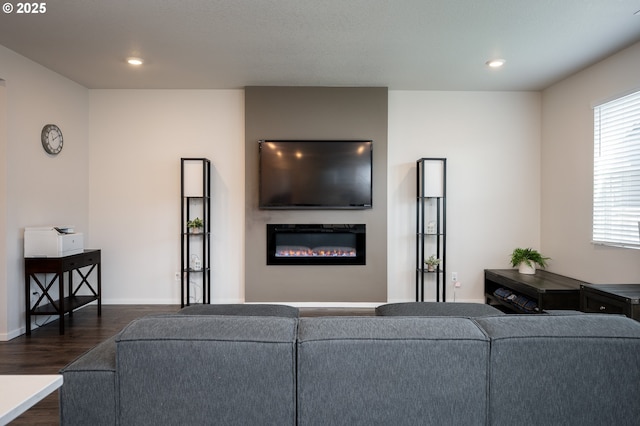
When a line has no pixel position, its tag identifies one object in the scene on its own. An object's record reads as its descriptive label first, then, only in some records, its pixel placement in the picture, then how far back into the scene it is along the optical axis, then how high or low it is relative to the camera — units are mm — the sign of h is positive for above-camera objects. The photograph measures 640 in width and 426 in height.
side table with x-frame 3459 -720
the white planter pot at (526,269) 4207 -687
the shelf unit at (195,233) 4266 -279
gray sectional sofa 1148 -538
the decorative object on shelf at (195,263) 4382 -655
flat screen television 4324 +435
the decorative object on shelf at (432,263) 4309 -634
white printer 3463 -316
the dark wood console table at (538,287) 3471 -797
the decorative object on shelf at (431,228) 4527 -224
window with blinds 3203 +363
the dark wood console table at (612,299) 2406 -631
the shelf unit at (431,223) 4277 -159
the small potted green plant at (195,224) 4289 -171
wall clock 3770 +764
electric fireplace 4418 -423
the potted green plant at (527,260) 4195 -583
